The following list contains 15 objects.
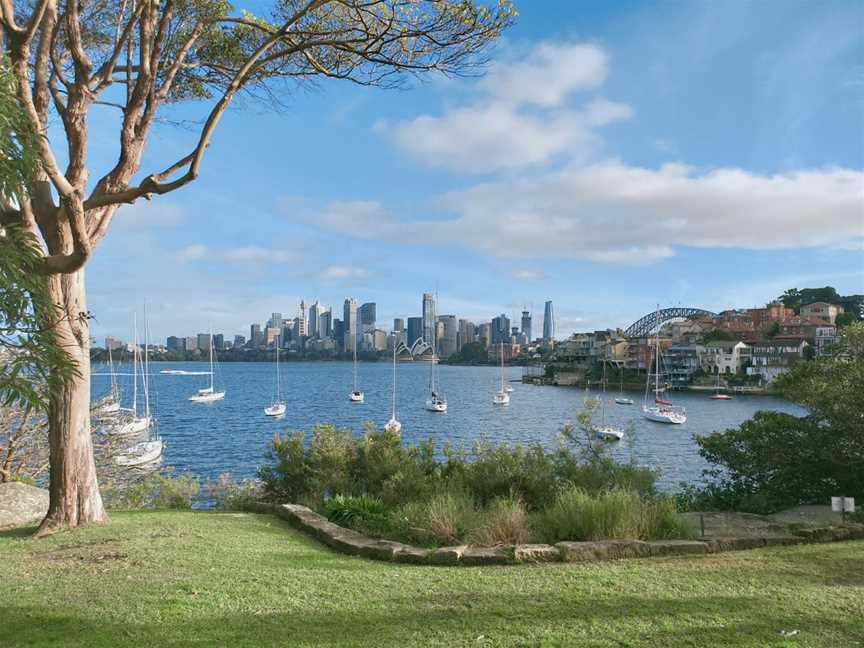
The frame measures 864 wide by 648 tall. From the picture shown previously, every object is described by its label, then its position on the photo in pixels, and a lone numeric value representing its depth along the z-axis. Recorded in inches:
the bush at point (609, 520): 265.6
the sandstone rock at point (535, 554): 232.8
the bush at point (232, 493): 445.4
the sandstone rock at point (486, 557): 231.9
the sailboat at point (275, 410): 2192.4
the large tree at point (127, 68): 315.6
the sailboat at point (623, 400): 2884.1
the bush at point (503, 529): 262.4
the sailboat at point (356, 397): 2827.3
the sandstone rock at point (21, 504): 348.2
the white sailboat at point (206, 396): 2792.8
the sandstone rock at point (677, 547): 241.4
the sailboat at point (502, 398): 2738.7
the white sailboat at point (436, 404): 2401.6
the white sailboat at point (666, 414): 2026.3
